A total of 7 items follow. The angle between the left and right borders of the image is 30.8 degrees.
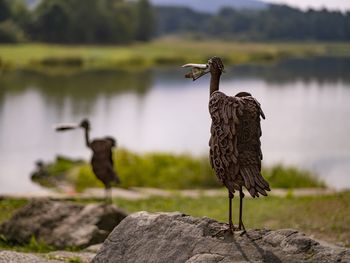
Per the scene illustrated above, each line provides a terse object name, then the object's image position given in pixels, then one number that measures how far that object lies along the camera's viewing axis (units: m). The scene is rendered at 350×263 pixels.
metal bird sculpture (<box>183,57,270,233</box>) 5.05
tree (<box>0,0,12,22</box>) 51.09
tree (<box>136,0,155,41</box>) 58.28
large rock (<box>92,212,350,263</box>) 4.86
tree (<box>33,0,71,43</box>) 48.59
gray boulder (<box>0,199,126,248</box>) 8.43
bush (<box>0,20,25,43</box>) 46.09
